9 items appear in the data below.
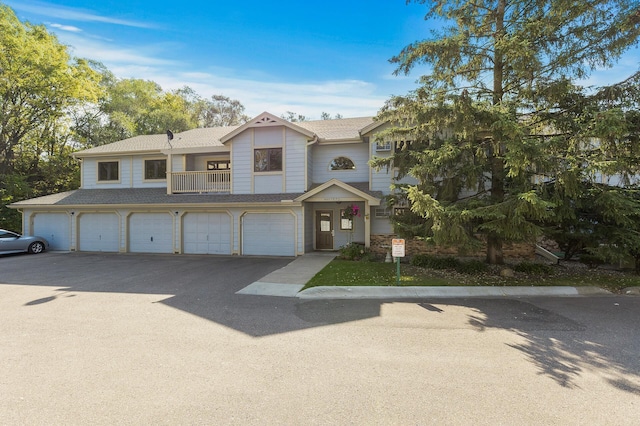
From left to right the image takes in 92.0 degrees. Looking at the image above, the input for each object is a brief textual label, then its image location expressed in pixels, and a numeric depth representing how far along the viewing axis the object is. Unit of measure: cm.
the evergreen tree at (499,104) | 775
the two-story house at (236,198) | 1426
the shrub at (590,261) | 1098
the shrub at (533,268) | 987
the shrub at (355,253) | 1266
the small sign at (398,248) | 822
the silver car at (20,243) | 1491
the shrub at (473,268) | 997
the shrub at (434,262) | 1079
